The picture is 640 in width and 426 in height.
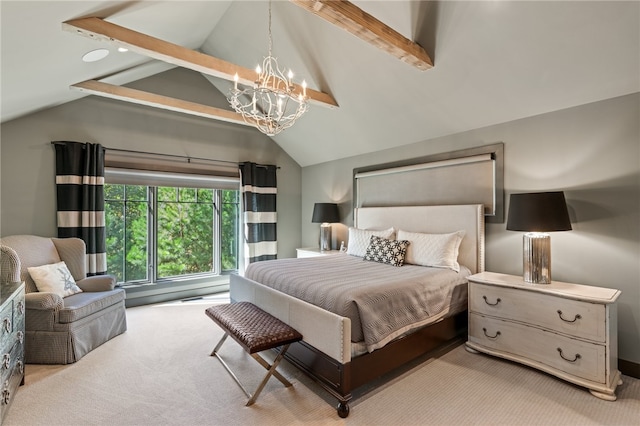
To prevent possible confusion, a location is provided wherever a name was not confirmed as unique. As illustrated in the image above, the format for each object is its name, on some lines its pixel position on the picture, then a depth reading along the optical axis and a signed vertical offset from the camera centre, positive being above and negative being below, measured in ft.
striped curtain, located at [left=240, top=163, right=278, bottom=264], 16.84 +0.05
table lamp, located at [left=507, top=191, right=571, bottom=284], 7.95 -0.29
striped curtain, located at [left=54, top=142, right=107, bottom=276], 12.16 +0.61
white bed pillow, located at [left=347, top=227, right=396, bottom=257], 12.76 -1.09
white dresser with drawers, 7.07 -2.95
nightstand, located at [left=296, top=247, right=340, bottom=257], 15.68 -2.08
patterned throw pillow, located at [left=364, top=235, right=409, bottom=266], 10.99 -1.43
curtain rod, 12.18 +2.71
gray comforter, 7.03 -2.07
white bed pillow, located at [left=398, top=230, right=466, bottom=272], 10.28 -1.31
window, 14.15 -1.01
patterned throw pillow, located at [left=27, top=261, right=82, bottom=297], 9.53 -2.16
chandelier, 7.63 +3.03
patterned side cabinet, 6.05 -2.83
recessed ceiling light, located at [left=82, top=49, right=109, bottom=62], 8.88 +4.62
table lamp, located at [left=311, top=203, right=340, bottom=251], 16.28 -0.32
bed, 6.60 -2.95
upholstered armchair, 8.61 -2.81
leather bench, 6.89 -2.85
